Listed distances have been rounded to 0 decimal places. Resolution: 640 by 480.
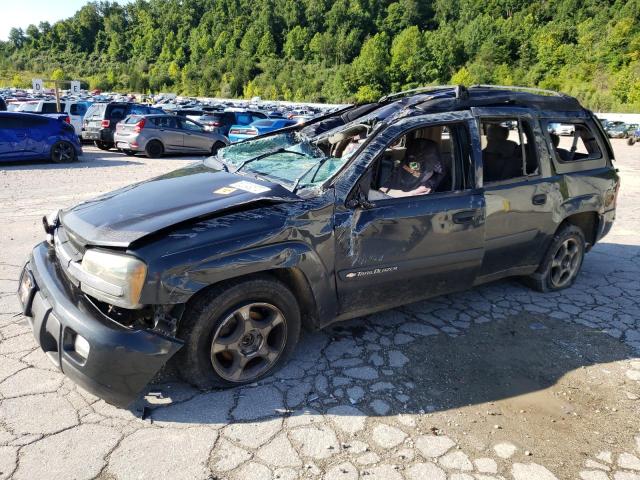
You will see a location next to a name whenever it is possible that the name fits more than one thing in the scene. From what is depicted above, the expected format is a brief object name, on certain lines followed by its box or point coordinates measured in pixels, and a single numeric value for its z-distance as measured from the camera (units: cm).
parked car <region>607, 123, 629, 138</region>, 3456
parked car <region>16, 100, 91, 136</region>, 1814
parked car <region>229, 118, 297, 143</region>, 1682
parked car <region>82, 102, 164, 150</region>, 1611
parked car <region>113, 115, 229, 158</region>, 1459
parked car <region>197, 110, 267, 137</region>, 1909
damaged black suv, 257
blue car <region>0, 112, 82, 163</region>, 1188
